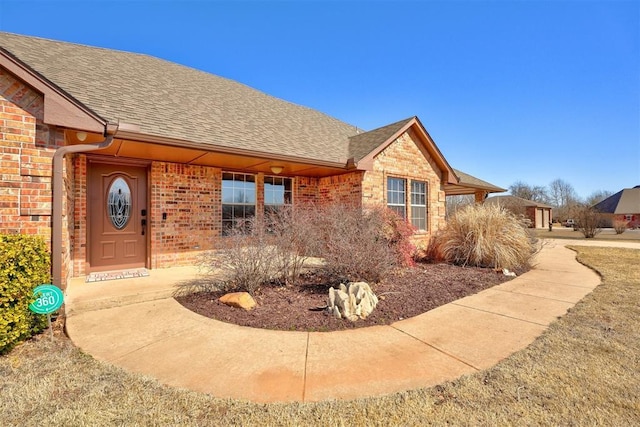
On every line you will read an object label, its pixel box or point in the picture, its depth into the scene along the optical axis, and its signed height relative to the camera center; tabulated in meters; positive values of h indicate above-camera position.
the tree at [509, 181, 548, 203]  58.27 +4.97
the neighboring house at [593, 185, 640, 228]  40.75 +1.17
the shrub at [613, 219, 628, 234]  26.66 -1.16
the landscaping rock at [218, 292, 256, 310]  4.46 -1.33
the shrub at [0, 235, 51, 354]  3.13 -0.78
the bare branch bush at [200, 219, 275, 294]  4.95 -0.75
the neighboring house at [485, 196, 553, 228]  39.49 +0.27
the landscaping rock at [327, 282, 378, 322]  4.14 -1.28
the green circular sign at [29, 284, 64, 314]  3.33 -0.98
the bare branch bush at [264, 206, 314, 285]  5.37 -0.48
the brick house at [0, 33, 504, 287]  4.26 +1.39
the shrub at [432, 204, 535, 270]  7.57 -0.67
